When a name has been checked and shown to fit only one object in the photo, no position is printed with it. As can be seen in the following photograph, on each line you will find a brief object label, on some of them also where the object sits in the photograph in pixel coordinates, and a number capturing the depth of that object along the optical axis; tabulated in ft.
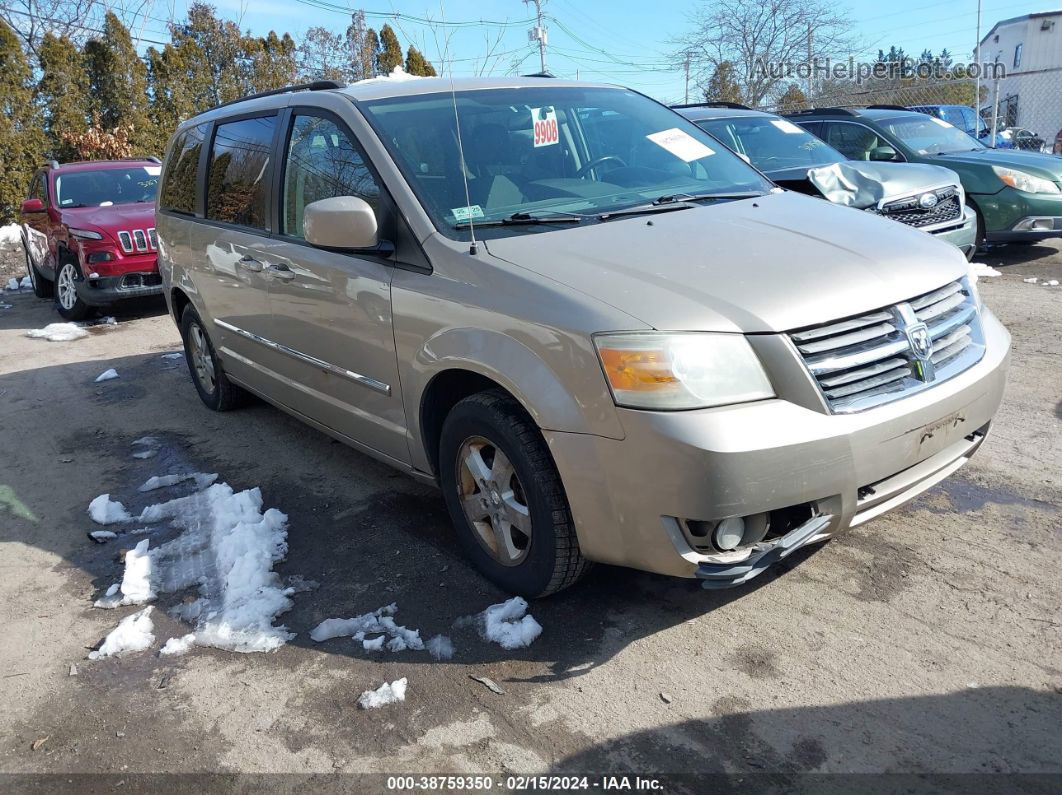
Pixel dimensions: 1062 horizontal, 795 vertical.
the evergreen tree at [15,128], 53.72
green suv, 27.78
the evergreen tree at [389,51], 83.71
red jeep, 30.83
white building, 99.91
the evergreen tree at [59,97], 57.52
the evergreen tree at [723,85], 90.27
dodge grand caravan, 8.63
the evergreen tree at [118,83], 61.46
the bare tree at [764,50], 90.68
